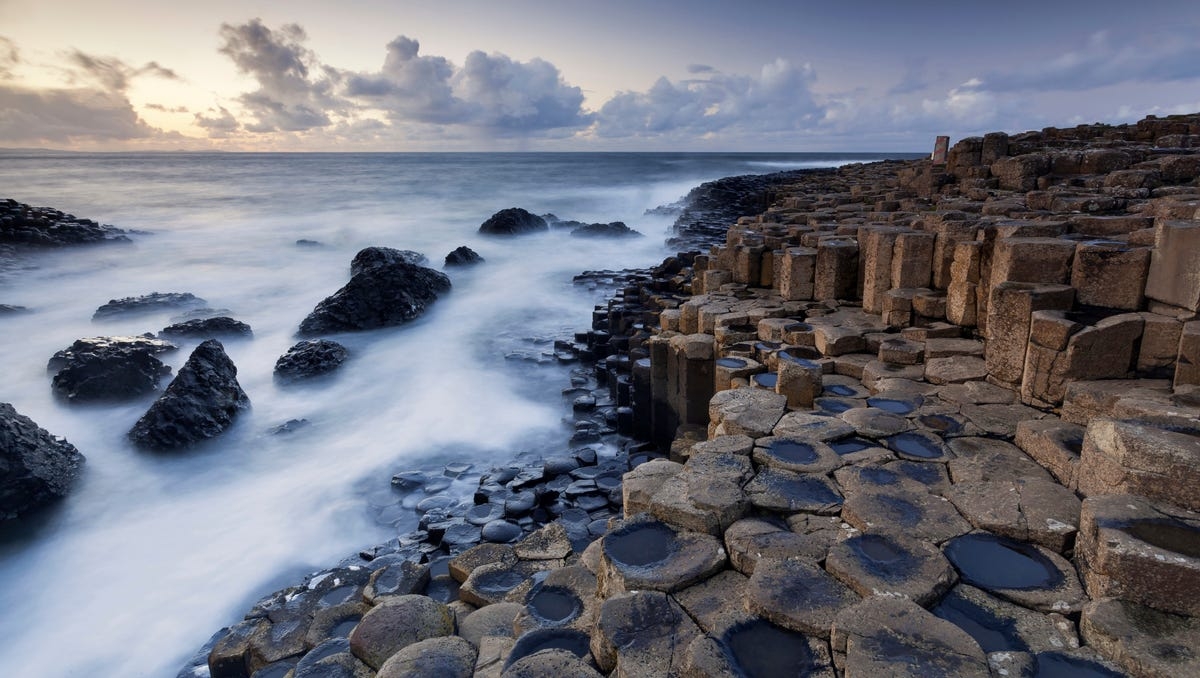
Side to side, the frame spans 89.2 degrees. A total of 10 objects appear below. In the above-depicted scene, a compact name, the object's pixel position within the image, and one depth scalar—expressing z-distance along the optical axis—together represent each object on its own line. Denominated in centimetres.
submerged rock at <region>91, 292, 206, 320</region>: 1458
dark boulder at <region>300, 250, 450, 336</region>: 1306
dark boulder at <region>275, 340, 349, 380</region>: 1058
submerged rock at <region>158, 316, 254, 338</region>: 1271
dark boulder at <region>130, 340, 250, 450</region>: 811
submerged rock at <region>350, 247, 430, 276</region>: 1495
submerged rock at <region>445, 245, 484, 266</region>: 1922
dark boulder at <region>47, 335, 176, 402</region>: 949
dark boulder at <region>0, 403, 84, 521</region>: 660
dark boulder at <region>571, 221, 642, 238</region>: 2525
